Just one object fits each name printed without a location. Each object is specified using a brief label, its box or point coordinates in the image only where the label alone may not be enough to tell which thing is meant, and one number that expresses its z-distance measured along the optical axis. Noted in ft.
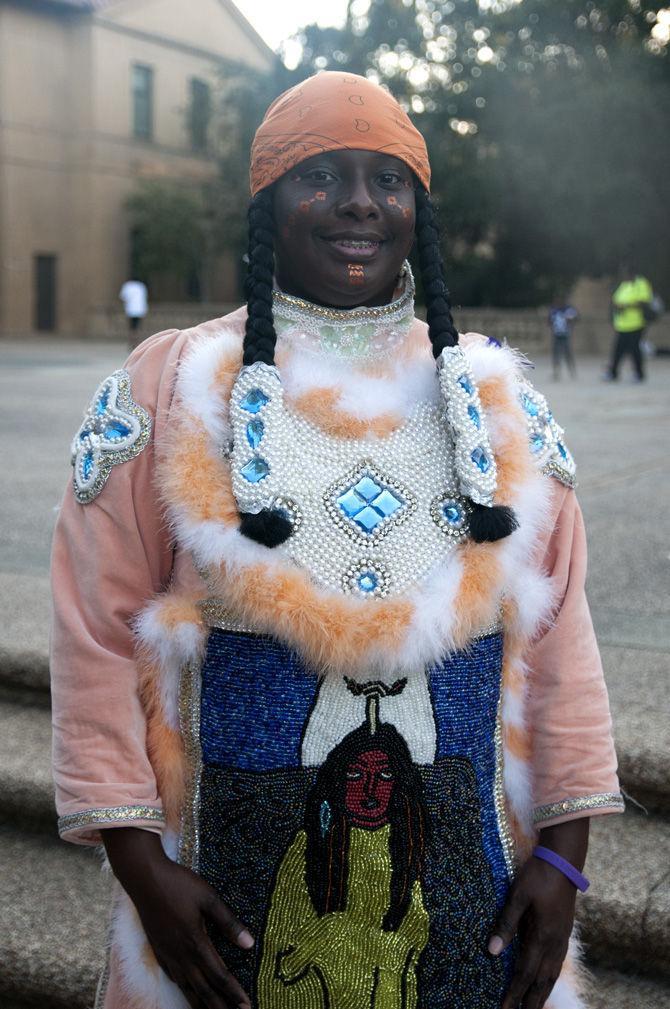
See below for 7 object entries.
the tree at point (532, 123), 85.30
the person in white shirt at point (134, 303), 77.56
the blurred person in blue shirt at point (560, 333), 56.03
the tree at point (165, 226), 102.83
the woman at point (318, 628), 5.28
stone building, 100.48
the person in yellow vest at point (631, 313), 52.49
